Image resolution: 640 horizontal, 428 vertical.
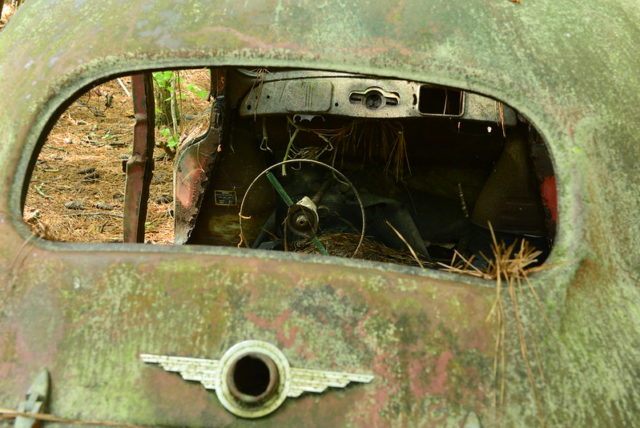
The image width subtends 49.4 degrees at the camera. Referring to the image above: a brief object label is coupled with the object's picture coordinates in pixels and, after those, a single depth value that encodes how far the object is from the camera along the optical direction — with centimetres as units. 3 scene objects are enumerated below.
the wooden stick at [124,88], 854
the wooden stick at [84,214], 518
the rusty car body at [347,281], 156
